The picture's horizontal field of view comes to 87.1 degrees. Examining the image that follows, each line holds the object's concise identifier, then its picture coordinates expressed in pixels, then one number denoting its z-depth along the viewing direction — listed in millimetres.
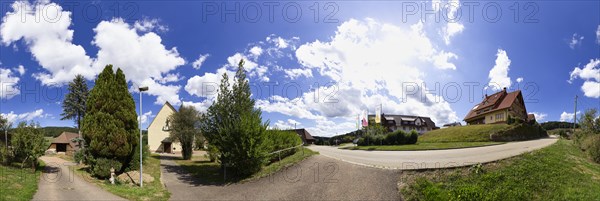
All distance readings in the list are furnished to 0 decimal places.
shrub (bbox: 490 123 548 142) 33250
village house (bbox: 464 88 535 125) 47697
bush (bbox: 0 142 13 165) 21812
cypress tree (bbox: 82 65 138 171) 22422
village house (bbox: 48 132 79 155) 52250
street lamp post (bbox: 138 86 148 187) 18831
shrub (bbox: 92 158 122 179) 21594
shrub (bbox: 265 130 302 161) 21781
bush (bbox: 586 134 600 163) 18484
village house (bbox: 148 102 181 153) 52781
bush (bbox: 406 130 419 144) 37594
